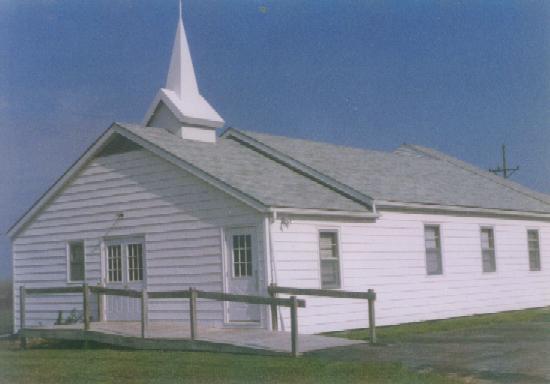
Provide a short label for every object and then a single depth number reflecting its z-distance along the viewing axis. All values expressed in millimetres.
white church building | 20016
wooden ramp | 15873
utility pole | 57241
